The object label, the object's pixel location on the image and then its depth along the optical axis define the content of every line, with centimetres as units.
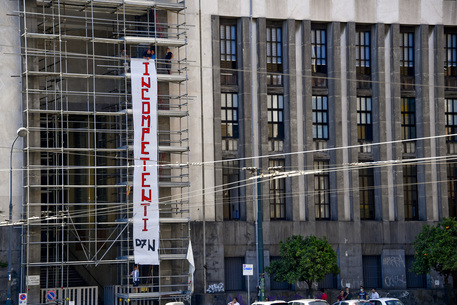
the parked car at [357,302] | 4084
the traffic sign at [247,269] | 4775
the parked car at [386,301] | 4272
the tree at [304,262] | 4994
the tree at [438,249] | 5031
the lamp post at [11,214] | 4522
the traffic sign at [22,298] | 4592
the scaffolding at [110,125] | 4931
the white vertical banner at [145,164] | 5003
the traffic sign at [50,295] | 4859
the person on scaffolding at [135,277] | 4944
